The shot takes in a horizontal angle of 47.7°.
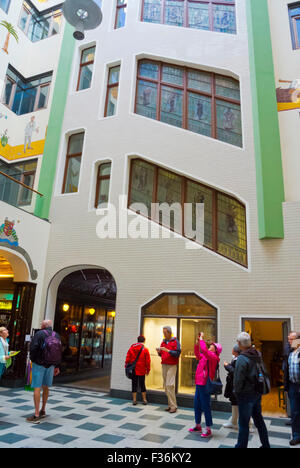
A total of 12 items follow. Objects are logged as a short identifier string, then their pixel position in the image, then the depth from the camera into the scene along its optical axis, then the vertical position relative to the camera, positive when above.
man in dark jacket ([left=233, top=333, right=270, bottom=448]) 4.51 -0.67
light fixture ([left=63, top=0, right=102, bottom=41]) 9.29 +8.67
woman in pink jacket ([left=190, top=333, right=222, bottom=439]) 5.93 -0.72
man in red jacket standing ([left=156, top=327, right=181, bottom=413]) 7.80 -0.54
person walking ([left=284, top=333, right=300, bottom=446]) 5.68 -0.69
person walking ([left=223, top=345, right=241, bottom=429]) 6.52 -1.09
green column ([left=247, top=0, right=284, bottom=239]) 9.09 +6.11
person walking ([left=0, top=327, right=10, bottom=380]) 6.17 -0.31
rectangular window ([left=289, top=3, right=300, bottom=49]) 11.20 +10.47
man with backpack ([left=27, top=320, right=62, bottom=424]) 6.40 -0.46
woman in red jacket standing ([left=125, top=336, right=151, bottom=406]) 8.30 -0.57
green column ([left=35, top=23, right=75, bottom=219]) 12.23 +7.81
